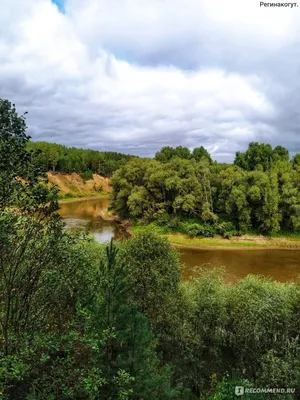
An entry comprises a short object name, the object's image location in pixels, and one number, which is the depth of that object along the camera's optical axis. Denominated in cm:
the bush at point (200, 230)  6352
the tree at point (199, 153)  9558
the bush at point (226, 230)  6278
